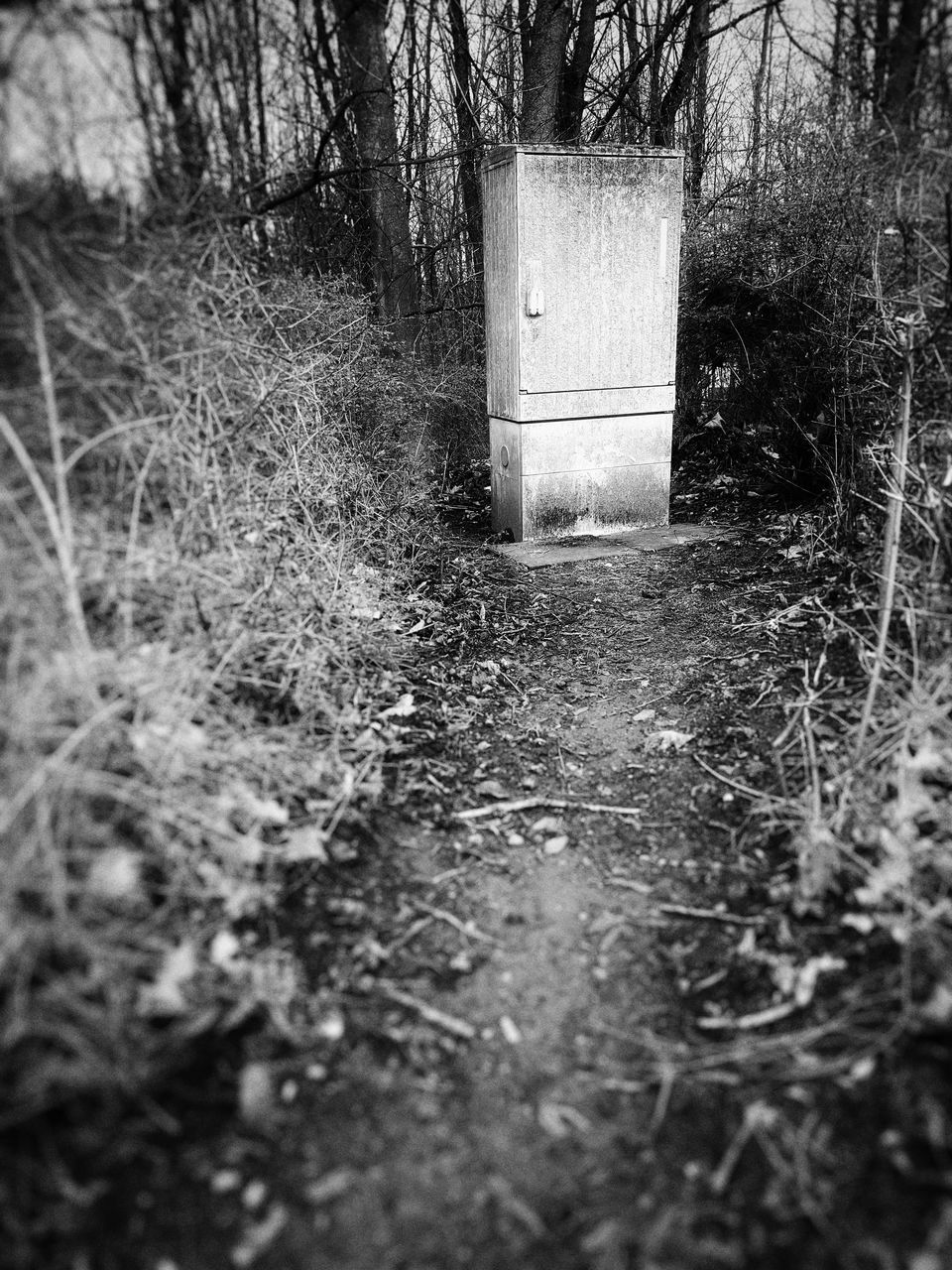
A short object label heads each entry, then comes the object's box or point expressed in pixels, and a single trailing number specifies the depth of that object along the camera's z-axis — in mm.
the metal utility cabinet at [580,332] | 5973
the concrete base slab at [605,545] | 6273
